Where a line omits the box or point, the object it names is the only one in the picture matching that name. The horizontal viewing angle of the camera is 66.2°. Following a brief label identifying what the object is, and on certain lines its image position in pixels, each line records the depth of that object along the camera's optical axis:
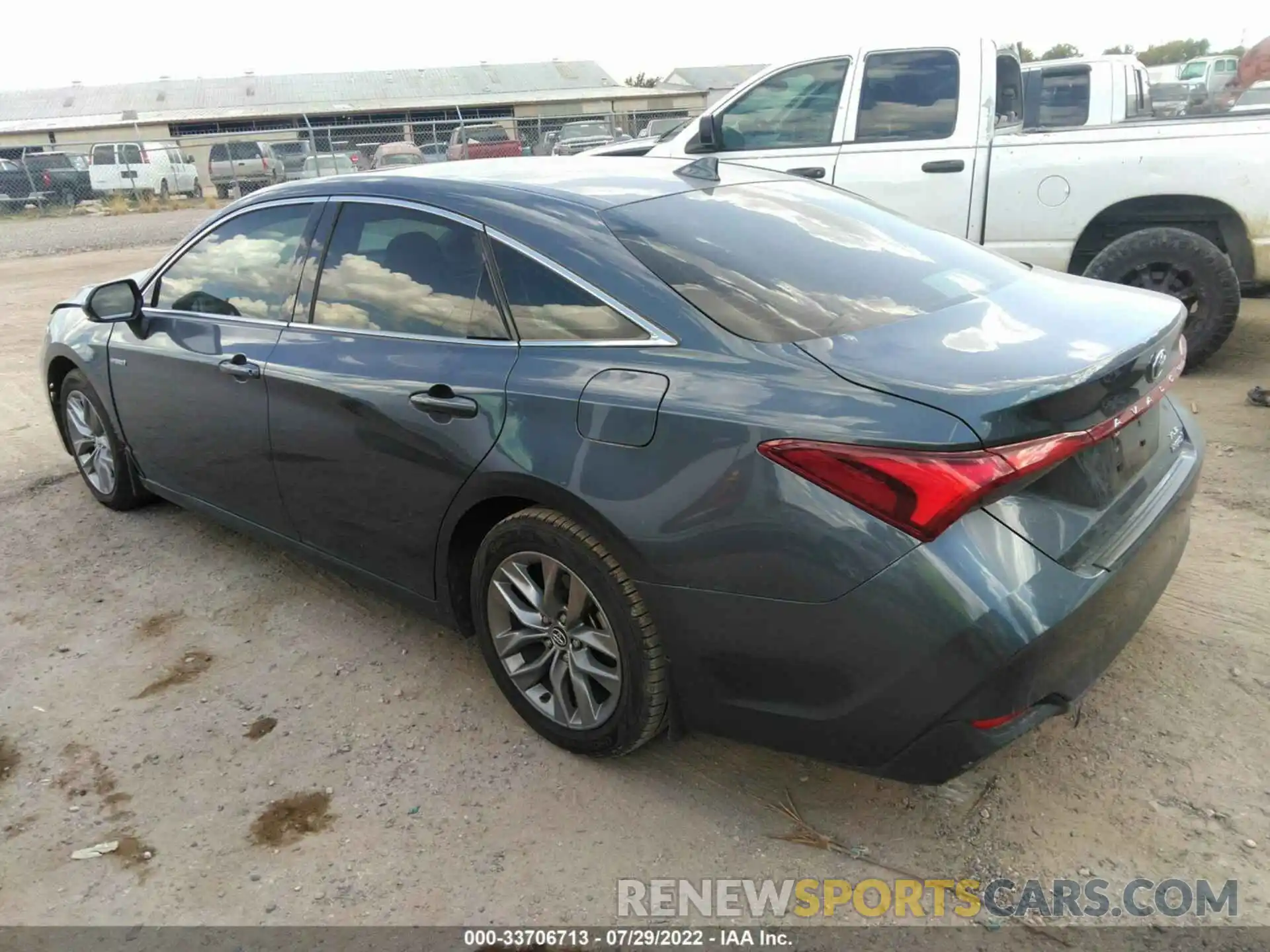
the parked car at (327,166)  21.30
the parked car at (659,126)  20.59
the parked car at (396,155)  19.91
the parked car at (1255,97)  7.00
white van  25.14
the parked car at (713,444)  2.10
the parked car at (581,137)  20.22
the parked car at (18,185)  23.84
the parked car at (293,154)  22.83
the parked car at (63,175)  24.25
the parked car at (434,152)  23.02
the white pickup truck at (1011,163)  5.68
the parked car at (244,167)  23.89
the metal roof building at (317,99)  44.25
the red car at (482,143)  22.45
